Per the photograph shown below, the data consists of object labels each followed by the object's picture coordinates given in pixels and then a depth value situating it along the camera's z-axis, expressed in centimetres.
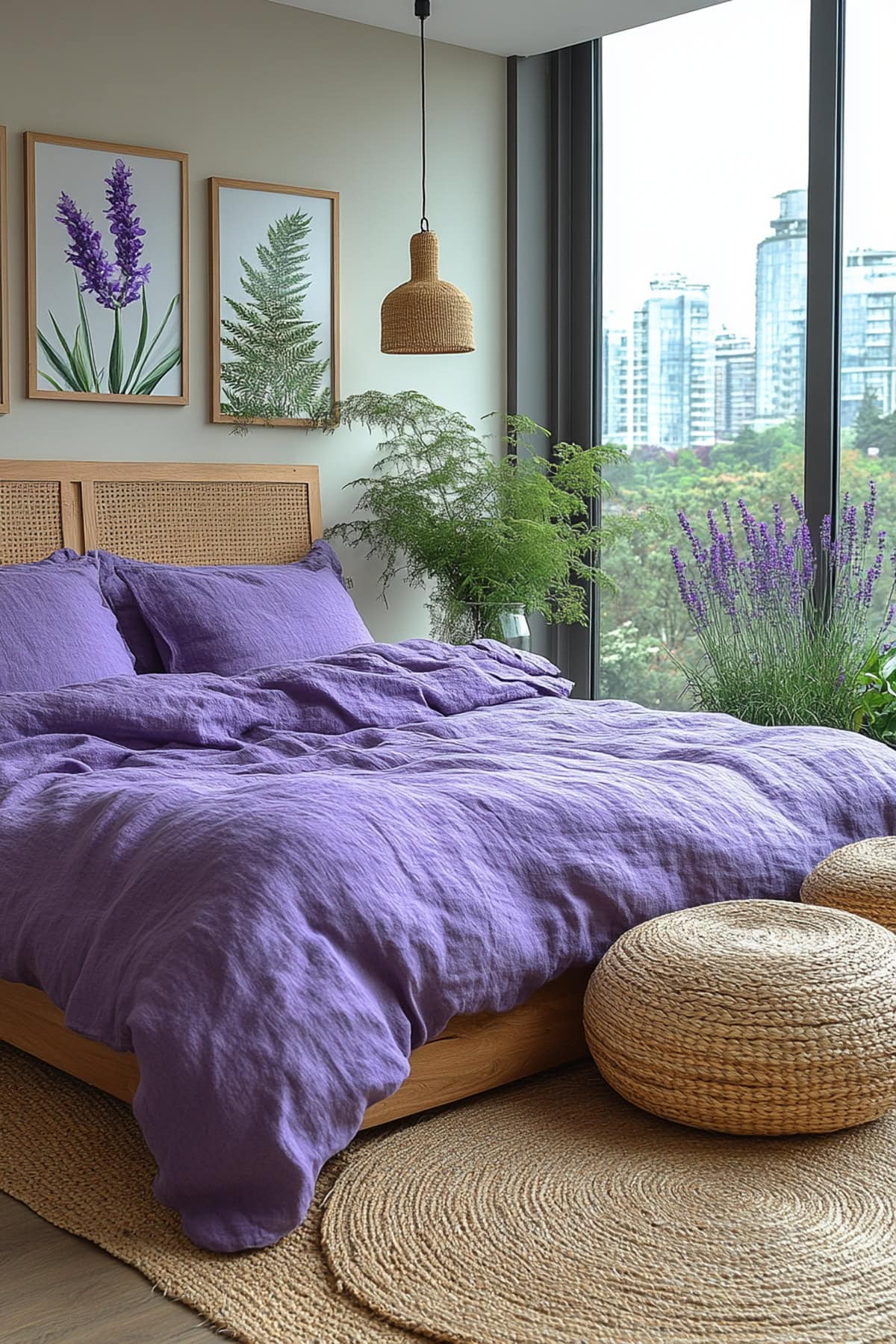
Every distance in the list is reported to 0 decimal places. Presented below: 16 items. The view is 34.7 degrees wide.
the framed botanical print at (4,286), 402
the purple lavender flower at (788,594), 421
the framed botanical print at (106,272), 411
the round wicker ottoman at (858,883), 254
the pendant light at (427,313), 432
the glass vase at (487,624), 463
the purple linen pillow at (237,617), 380
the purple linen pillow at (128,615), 385
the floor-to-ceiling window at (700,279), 452
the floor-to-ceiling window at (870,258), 425
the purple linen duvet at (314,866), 185
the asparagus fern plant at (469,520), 465
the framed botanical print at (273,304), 449
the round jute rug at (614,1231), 169
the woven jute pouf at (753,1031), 209
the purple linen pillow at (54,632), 336
